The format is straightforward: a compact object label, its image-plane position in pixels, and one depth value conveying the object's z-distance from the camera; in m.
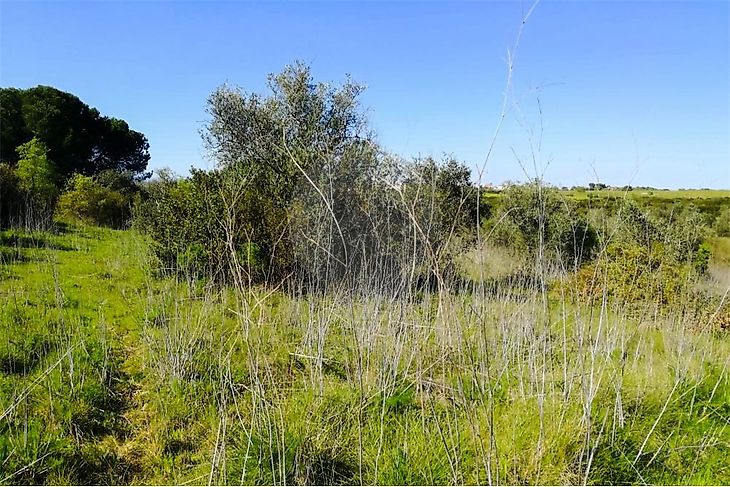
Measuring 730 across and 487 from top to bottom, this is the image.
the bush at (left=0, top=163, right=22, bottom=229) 12.95
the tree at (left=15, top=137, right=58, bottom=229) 15.77
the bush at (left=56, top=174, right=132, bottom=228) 17.80
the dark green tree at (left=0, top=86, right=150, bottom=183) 20.50
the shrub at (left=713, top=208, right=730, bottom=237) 17.19
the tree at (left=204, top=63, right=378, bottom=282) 8.10
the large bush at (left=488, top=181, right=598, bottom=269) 13.77
